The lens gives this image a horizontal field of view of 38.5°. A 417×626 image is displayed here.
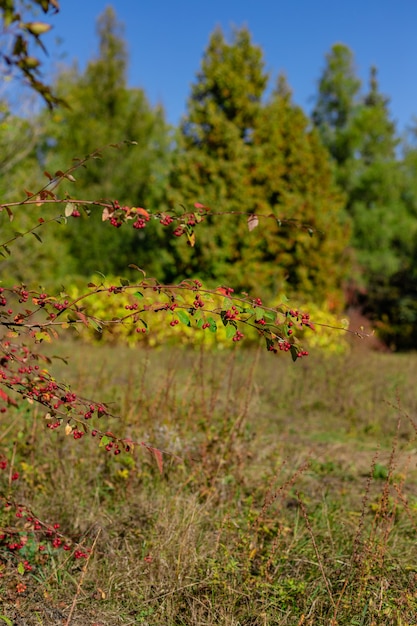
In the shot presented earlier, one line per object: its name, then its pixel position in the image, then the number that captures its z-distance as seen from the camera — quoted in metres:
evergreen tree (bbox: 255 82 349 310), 12.78
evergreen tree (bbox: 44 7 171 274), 17.02
